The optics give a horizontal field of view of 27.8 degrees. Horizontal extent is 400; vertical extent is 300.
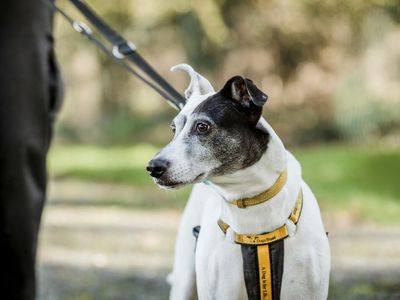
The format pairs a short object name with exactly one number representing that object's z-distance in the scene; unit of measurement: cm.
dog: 282
